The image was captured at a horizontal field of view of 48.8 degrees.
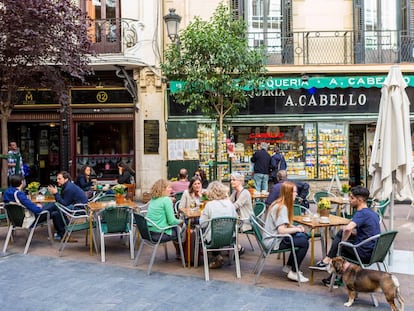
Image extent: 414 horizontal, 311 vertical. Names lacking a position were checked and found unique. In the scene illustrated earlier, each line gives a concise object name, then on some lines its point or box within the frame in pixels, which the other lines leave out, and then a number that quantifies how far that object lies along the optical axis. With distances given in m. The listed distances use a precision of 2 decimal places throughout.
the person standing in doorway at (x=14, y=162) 12.20
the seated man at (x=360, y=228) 5.48
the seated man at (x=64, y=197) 8.26
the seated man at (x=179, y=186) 9.83
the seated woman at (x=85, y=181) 10.95
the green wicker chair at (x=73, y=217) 7.59
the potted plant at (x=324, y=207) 6.59
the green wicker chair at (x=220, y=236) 6.21
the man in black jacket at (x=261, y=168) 13.38
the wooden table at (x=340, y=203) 8.70
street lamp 11.75
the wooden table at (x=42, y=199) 8.75
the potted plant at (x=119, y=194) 7.97
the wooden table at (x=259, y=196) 9.76
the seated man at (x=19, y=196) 7.82
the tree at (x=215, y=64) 11.15
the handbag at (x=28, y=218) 7.79
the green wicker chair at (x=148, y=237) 6.46
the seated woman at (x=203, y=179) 12.34
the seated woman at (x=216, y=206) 6.43
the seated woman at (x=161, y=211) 6.75
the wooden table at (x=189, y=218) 6.80
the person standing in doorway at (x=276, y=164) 13.57
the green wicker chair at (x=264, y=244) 5.91
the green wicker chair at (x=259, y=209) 7.77
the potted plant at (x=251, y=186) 10.08
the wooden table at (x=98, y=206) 7.56
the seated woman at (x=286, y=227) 5.98
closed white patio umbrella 6.46
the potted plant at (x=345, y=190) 9.02
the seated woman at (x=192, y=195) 7.64
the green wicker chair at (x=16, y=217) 7.63
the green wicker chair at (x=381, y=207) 8.22
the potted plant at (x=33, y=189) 9.21
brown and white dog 4.74
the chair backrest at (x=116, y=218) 7.16
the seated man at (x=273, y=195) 7.77
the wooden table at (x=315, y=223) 6.14
